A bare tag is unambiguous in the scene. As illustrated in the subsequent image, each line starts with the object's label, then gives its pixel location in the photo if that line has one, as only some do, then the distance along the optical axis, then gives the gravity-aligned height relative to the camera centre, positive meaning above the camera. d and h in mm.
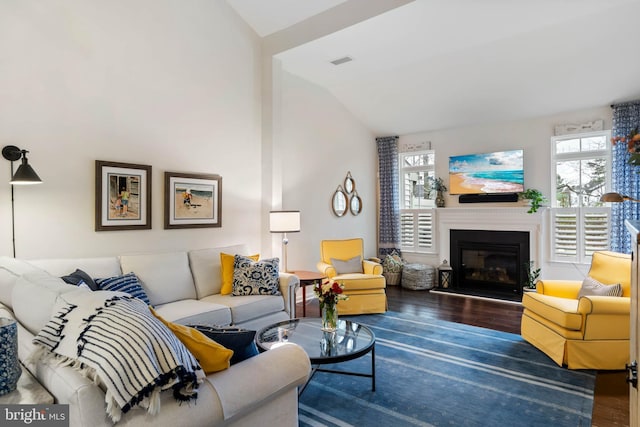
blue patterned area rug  2432 -1300
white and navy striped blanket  1224 -479
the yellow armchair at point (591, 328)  3029 -940
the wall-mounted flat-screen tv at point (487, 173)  5723 +651
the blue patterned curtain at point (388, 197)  6926 +312
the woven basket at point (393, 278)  6645 -1131
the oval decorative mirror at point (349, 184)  6466 +518
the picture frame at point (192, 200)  4129 +157
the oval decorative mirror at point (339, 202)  6190 +197
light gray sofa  1235 -666
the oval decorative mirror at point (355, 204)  6555 +175
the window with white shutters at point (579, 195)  5191 +266
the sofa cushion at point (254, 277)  3881 -665
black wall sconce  2779 +322
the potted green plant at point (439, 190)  6477 +412
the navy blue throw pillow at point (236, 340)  1716 -578
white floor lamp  4598 -89
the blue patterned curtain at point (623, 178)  4785 +462
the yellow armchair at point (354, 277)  4691 -808
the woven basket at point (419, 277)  6281 -1057
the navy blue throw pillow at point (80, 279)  2726 -487
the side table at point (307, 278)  4385 -756
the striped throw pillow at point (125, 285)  3071 -590
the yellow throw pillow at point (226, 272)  3949 -618
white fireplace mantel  5594 -119
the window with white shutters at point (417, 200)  6699 +243
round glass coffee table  2561 -951
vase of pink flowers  2945 -691
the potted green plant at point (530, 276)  5514 -914
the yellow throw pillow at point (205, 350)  1549 -566
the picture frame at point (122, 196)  3559 +171
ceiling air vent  5086 +2097
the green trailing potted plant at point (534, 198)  5492 +233
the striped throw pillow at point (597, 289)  3230 -661
